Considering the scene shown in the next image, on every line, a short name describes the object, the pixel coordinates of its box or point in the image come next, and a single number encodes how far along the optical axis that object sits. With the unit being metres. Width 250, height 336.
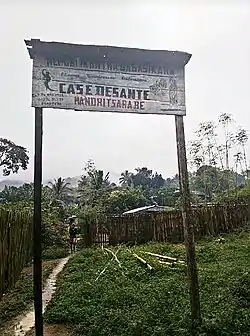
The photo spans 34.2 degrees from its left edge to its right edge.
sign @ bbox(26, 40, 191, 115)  4.82
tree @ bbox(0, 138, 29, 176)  26.20
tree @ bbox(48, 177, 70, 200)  37.47
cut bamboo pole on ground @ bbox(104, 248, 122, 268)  10.95
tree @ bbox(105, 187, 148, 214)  32.34
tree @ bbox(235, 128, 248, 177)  26.89
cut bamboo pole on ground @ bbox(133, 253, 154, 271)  9.40
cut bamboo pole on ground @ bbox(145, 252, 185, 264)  10.43
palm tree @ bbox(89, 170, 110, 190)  33.47
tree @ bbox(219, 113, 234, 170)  26.56
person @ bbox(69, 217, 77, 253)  17.45
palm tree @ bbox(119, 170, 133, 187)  52.84
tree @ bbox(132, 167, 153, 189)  54.07
